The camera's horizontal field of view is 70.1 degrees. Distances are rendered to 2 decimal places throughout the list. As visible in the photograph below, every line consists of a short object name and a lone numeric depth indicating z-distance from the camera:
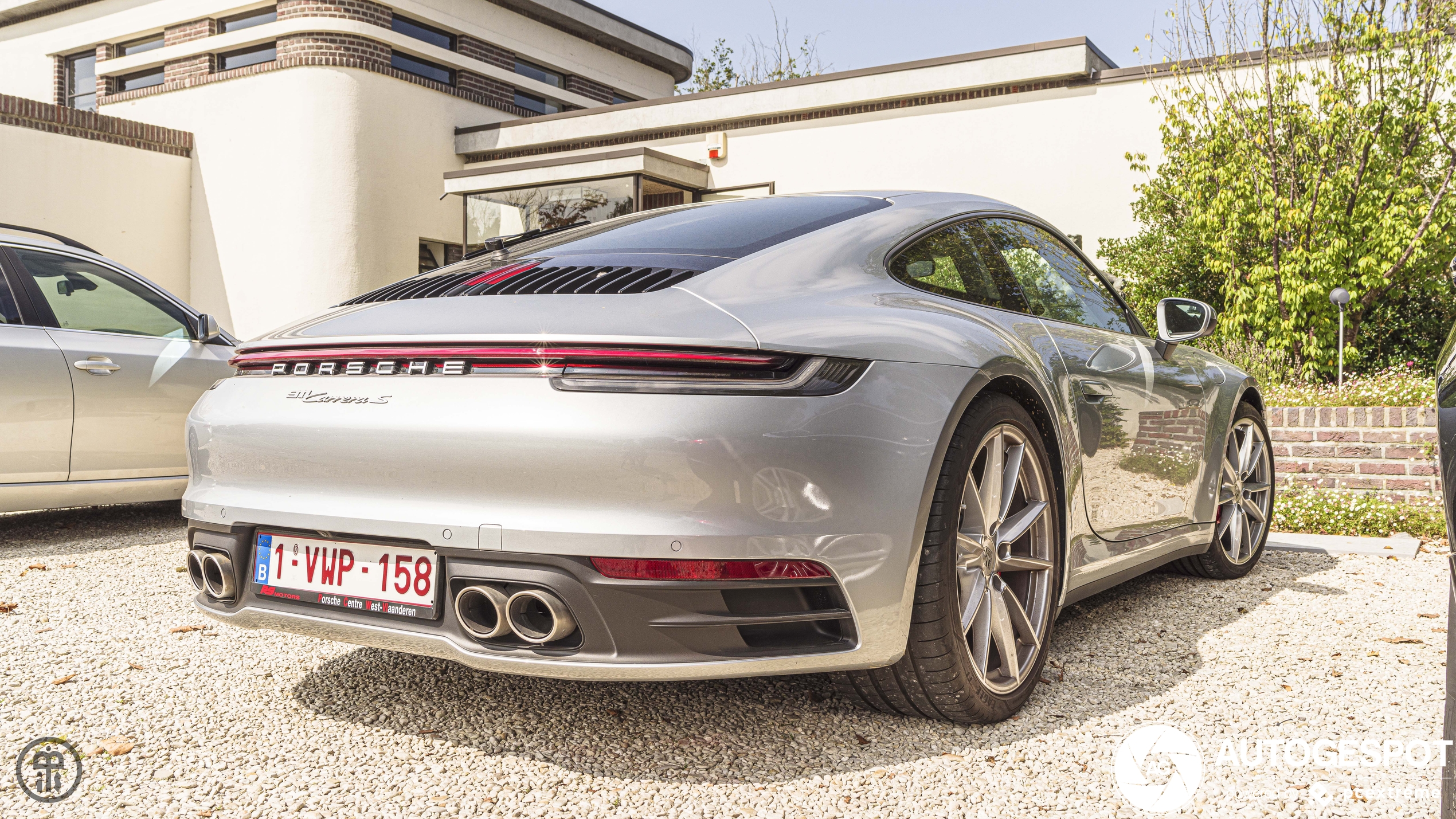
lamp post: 8.52
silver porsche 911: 2.00
